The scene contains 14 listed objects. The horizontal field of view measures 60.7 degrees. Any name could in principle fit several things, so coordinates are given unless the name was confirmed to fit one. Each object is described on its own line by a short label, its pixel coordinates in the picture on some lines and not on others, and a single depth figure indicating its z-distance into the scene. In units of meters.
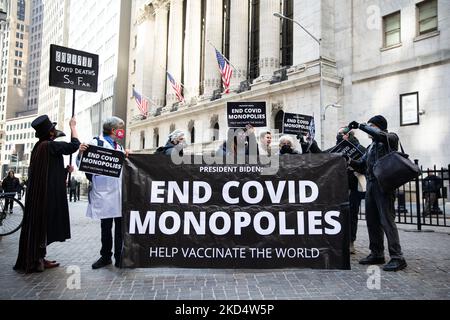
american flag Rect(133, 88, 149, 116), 38.89
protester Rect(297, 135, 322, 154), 7.50
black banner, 5.25
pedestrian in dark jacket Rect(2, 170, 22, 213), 17.89
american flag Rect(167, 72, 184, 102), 33.69
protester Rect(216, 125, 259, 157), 7.94
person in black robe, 5.46
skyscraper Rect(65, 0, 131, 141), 62.00
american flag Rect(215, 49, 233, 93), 25.53
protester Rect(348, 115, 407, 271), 5.74
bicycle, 8.28
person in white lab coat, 5.77
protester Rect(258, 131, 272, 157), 8.01
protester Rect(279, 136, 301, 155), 7.00
